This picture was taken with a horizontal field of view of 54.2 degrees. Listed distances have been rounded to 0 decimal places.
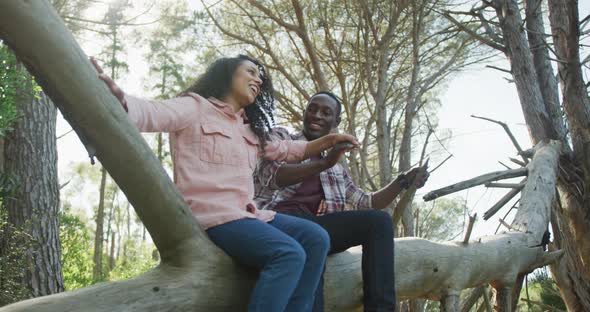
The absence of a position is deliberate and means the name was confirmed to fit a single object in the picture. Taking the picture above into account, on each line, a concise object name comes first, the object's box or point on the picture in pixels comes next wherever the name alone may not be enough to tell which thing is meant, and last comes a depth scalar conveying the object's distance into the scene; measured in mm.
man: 2307
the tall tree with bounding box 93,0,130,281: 7464
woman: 1812
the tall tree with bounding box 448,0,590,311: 4383
